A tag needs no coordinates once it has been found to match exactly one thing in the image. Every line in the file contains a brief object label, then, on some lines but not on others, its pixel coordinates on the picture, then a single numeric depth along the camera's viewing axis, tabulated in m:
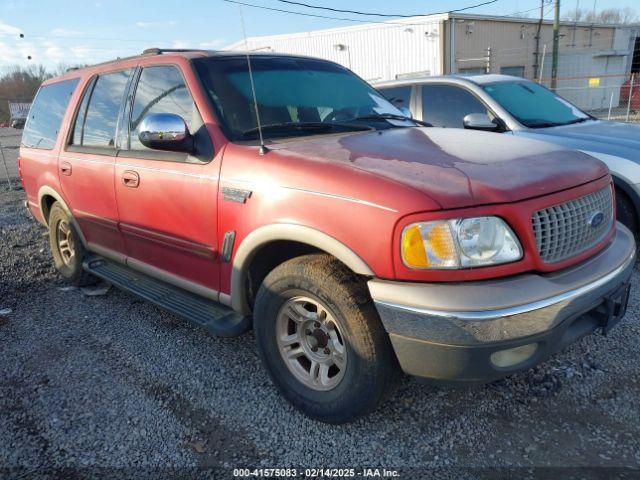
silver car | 4.44
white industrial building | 25.69
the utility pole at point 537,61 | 30.15
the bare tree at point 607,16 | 62.12
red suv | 2.06
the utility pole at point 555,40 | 25.44
